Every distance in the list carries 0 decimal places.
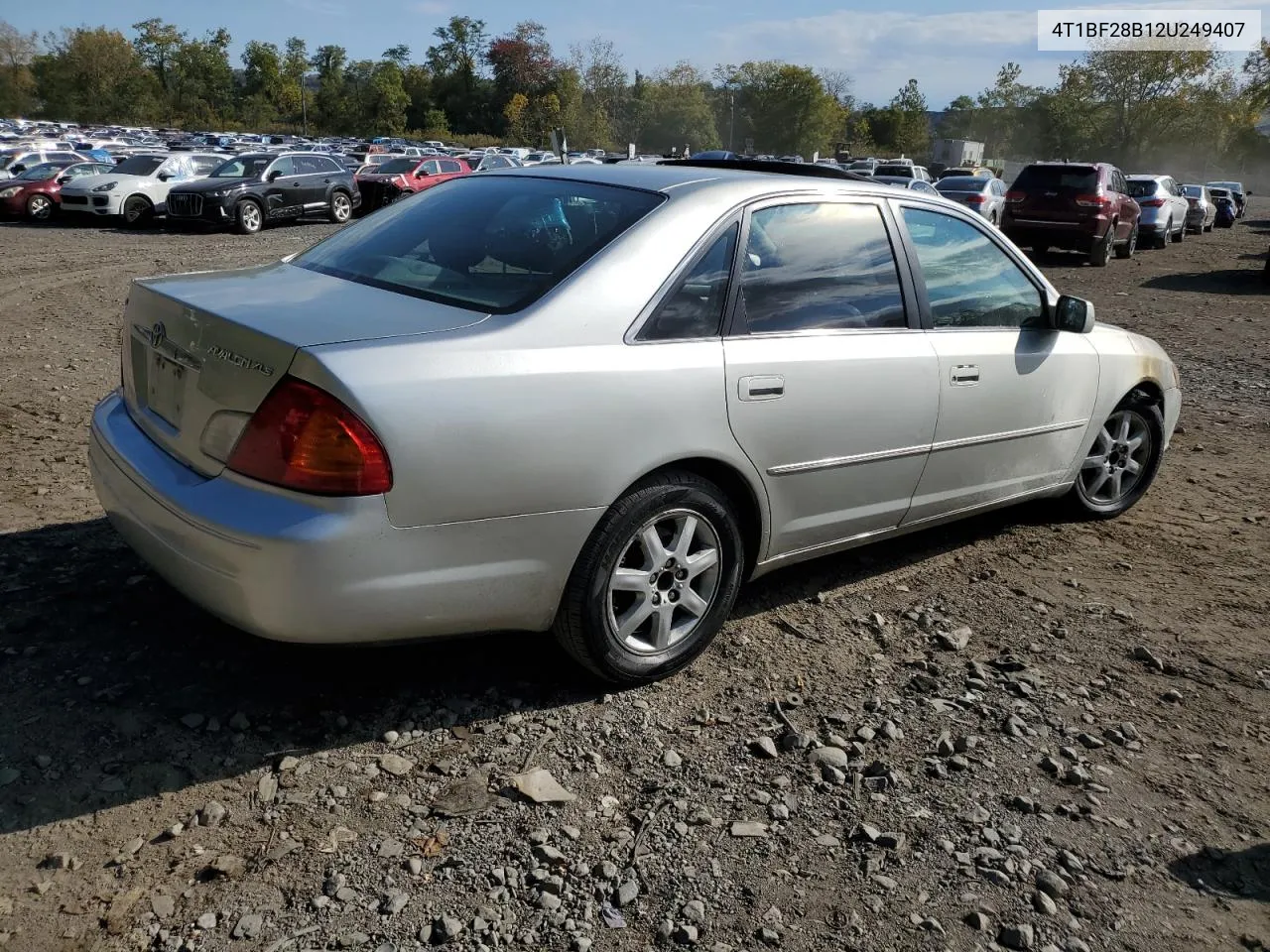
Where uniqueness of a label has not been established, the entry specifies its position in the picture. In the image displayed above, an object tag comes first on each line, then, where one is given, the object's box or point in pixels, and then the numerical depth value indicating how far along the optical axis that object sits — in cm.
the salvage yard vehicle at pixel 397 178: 2441
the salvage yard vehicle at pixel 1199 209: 2948
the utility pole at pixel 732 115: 10244
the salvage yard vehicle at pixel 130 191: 2044
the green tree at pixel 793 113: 9506
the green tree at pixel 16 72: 8694
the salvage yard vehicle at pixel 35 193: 2106
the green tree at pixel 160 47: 9319
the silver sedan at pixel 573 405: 266
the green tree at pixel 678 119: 9775
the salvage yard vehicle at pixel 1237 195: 3853
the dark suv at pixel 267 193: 1978
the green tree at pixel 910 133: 9400
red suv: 1811
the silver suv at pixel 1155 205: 2275
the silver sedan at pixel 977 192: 2298
